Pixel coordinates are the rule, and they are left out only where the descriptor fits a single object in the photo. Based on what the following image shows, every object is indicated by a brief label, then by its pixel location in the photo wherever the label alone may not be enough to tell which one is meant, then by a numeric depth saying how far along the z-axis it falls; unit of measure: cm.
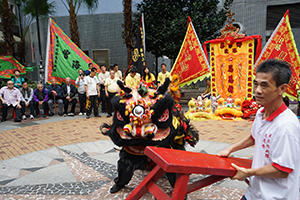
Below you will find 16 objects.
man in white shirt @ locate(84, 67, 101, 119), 792
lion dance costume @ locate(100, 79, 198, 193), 242
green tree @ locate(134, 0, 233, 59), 1117
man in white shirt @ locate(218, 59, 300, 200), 129
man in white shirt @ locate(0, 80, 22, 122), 758
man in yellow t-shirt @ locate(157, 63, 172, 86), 855
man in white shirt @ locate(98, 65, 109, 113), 850
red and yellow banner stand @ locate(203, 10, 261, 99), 738
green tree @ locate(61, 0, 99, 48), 1360
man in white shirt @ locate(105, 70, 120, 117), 772
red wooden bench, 150
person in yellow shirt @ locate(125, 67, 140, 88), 631
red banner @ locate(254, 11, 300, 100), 675
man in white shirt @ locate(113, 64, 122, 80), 807
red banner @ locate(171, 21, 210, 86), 794
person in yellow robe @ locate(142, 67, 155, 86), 766
